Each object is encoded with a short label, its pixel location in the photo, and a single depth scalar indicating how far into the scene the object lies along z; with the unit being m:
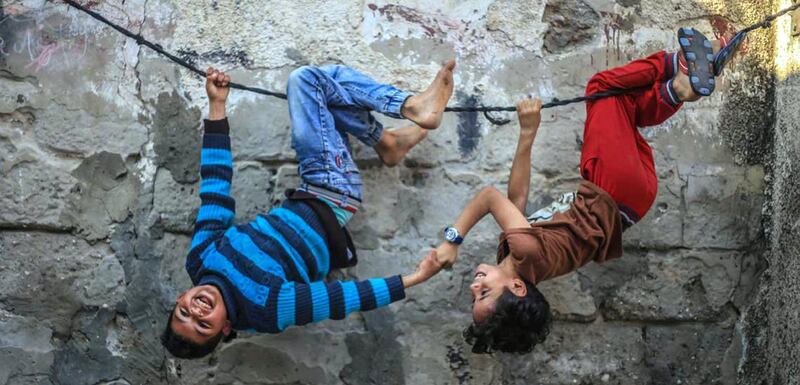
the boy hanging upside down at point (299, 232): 3.39
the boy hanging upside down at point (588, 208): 3.39
